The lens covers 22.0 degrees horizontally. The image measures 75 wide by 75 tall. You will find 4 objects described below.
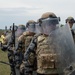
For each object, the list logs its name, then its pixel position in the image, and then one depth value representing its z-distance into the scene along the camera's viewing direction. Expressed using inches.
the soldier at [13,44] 227.9
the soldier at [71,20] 187.6
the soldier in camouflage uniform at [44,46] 108.0
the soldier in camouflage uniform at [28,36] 176.5
